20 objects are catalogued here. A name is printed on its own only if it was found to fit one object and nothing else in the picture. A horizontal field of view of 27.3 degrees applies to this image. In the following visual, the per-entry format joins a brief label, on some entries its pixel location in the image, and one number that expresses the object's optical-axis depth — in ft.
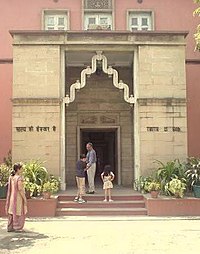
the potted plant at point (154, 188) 36.99
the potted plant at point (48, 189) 36.65
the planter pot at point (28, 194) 37.09
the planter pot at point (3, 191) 37.52
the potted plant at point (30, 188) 37.19
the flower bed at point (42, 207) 36.24
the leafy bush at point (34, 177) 37.47
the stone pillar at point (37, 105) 41.88
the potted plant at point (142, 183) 39.60
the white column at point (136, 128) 42.14
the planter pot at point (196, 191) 37.48
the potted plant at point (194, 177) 37.67
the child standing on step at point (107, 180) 38.10
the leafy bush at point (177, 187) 36.86
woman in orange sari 29.48
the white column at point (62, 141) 41.91
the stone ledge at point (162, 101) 42.34
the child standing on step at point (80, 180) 38.14
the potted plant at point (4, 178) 37.55
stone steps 36.65
